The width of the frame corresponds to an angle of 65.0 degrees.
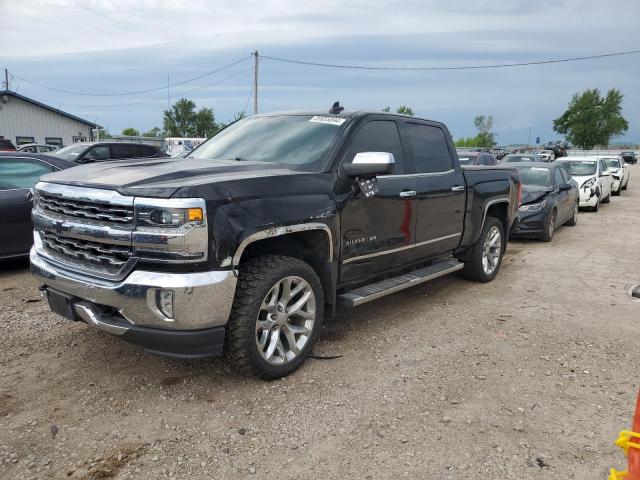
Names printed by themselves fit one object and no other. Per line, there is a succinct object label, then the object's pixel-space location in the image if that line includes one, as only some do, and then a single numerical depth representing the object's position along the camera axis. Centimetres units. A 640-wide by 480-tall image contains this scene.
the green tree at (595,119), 7788
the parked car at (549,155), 3262
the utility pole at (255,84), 3403
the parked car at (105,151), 1263
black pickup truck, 294
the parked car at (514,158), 1755
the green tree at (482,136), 9325
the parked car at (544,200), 937
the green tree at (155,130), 7141
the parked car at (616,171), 1982
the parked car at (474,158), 1349
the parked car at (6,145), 1647
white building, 2773
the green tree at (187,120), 6900
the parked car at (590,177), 1412
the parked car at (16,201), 593
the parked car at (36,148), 1589
